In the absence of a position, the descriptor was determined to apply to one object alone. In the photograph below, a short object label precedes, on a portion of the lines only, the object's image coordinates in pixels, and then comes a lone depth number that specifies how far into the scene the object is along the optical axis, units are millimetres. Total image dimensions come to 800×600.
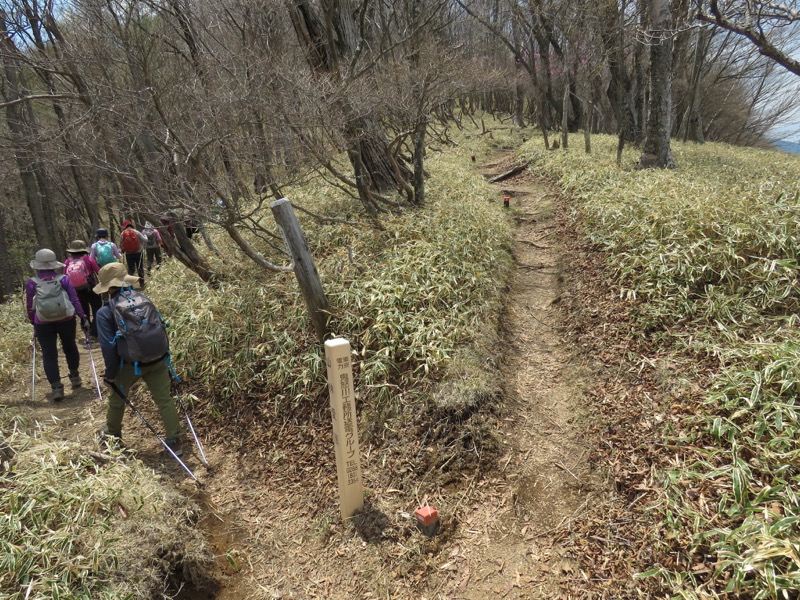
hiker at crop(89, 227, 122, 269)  6883
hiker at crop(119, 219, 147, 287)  9086
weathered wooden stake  4281
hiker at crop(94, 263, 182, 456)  4074
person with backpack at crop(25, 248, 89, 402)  5176
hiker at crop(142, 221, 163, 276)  10448
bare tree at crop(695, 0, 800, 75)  4816
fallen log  12961
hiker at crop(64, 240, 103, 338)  6531
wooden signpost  3121
